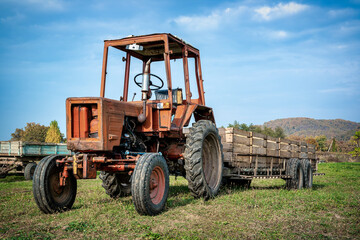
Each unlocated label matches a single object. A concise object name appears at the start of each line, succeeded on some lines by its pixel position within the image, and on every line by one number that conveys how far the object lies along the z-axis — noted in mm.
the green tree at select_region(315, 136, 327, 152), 60775
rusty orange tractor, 5754
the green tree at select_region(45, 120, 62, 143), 42509
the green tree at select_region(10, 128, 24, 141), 49738
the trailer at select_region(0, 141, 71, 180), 14891
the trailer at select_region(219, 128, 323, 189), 8500
